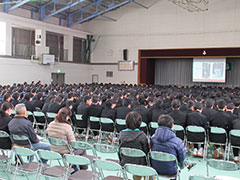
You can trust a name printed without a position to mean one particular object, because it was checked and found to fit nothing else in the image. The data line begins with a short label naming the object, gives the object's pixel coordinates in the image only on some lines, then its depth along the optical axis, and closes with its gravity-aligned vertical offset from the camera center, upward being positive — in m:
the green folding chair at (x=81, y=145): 4.40 -1.03
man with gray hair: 5.01 -0.85
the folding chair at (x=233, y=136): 5.96 -1.18
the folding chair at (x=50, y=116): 7.74 -0.95
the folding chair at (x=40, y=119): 8.10 -1.13
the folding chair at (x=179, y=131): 6.51 -1.14
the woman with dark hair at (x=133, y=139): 4.19 -0.87
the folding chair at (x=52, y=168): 4.05 -1.37
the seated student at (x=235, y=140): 6.19 -1.26
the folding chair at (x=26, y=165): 4.28 -1.39
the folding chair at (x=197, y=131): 6.38 -1.14
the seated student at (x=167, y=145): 4.16 -0.95
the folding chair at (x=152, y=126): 6.89 -1.10
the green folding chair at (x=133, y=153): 4.00 -1.03
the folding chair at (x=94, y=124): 7.67 -1.17
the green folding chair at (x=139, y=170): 3.51 -1.15
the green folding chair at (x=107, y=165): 3.69 -1.15
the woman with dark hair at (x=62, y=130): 4.86 -0.86
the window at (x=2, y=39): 20.73 +3.38
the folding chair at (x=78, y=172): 3.86 -1.37
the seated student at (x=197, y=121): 6.88 -0.92
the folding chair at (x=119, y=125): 7.14 -1.12
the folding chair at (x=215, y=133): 6.26 -1.15
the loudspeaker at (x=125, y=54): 27.98 +3.13
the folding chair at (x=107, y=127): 7.49 -1.21
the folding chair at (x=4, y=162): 4.95 -1.74
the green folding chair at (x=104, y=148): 4.37 -1.06
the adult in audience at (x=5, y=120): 5.12 -0.75
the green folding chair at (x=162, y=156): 3.93 -1.06
